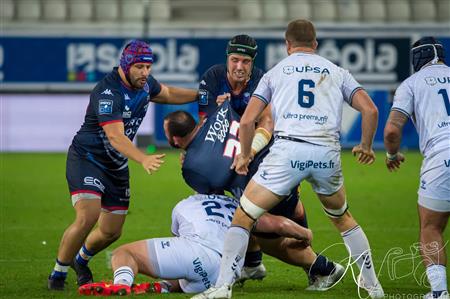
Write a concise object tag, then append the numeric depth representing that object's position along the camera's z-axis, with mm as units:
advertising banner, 55375
